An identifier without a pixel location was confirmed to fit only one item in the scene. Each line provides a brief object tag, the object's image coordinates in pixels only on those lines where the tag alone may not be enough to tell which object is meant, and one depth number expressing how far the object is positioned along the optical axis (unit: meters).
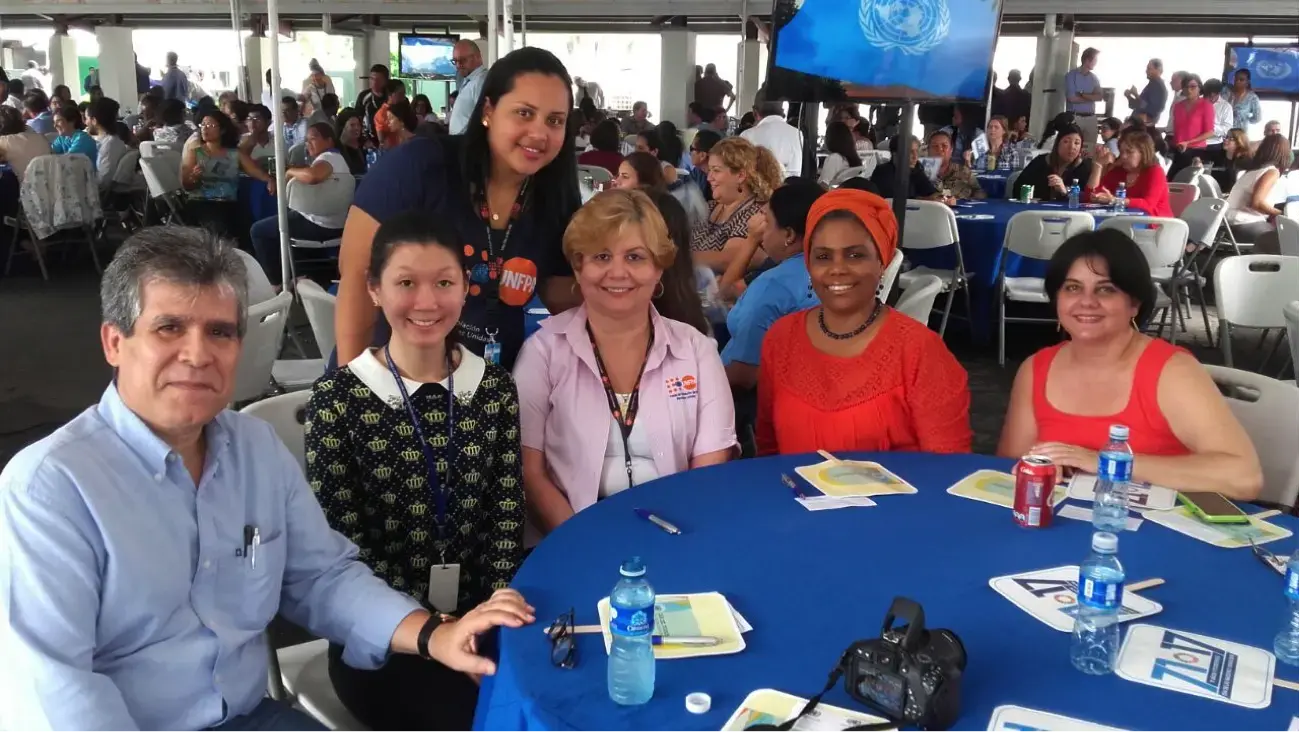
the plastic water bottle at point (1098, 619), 1.37
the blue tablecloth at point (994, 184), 9.62
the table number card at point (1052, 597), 1.51
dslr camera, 1.19
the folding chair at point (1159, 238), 6.03
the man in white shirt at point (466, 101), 4.39
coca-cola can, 1.84
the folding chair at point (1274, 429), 2.44
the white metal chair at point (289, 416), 2.17
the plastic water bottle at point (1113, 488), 1.88
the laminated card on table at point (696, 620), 1.39
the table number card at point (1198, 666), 1.31
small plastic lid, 1.25
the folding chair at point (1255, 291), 4.23
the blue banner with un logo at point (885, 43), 4.50
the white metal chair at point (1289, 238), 5.94
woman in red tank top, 2.20
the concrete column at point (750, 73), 16.58
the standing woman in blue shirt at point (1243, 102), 13.06
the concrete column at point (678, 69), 18.30
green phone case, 1.91
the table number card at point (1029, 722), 1.22
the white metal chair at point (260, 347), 3.31
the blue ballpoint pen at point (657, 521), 1.80
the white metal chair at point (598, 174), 7.61
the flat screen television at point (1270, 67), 15.05
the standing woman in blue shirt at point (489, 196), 2.47
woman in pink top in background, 12.48
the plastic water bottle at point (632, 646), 1.25
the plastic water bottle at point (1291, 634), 1.41
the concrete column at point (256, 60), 18.45
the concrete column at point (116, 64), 20.08
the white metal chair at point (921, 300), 3.88
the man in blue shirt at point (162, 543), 1.31
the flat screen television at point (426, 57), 18.05
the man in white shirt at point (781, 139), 7.80
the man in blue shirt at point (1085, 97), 13.73
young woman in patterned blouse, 1.99
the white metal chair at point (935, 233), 6.23
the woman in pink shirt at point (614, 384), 2.35
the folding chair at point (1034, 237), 6.04
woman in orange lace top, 2.52
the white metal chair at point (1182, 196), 8.93
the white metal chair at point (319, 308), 3.42
